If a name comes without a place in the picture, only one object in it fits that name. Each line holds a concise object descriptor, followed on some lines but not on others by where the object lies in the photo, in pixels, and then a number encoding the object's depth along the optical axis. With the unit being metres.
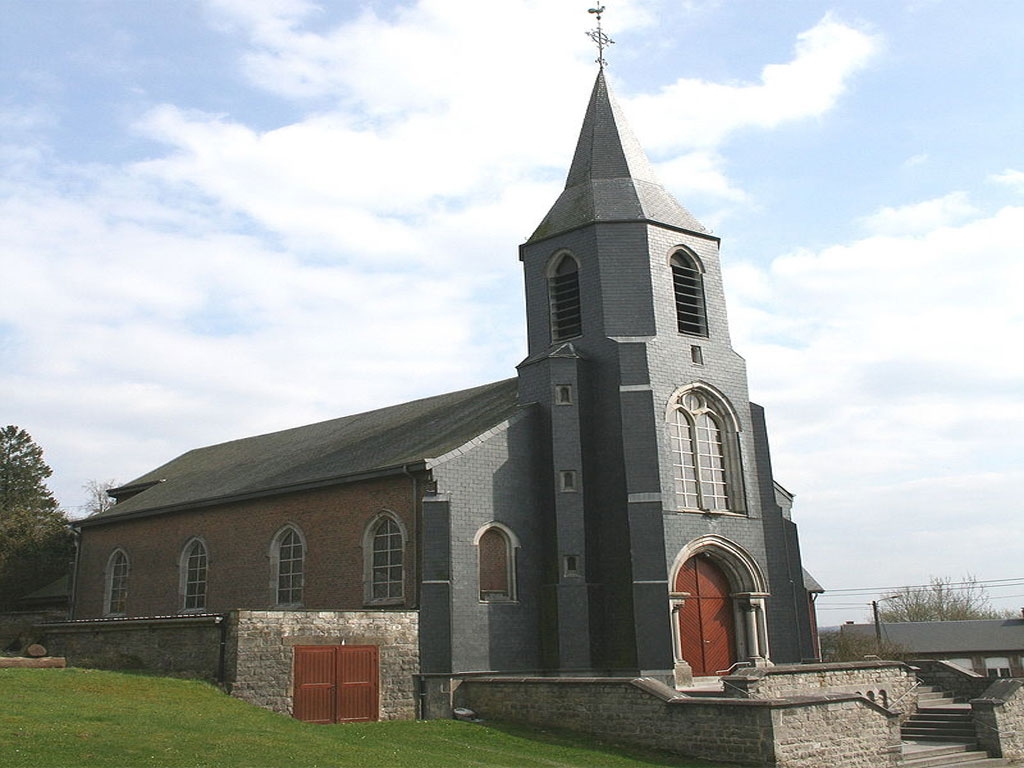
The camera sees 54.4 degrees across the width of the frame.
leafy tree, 38.25
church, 22.73
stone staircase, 20.25
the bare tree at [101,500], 67.35
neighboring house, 59.16
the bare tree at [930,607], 78.81
